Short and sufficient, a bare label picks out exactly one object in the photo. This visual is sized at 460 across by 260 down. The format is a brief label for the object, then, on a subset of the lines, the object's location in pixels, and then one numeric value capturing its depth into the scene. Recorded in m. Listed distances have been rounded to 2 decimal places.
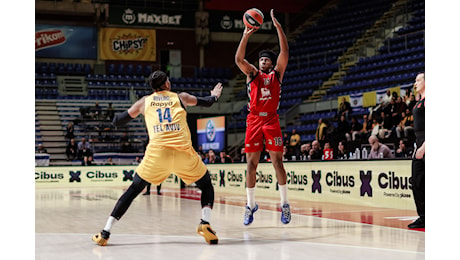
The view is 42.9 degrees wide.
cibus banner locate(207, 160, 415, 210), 9.87
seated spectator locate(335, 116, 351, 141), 15.28
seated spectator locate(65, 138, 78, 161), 21.81
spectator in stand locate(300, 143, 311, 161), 14.42
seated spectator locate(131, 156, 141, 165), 20.53
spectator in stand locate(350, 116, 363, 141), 14.63
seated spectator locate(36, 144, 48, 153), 21.03
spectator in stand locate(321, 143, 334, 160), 13.26
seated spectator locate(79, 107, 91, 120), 25.05
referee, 6.65
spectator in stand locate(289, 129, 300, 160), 15.08
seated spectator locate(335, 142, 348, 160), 12.91
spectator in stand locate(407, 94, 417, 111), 14.00
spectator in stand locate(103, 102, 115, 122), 24.81
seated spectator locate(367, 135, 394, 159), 11.20
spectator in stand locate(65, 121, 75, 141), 23.22
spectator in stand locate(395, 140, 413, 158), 11.44
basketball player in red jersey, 7.31
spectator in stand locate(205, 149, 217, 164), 17.46
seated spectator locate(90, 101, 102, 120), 24.88
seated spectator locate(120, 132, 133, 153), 22.31
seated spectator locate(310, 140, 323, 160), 13.70
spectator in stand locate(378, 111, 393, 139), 13.55
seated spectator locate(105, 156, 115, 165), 21.25
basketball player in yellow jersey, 5.59
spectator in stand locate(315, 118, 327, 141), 15.77
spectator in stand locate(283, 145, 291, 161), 15.60
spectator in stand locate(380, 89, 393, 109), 15.23
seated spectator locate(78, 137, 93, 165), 21.42
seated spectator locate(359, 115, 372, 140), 14.58
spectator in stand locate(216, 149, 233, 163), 16.81
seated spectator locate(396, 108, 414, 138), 13.00
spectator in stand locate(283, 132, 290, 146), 17.70
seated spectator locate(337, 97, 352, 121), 17.10
